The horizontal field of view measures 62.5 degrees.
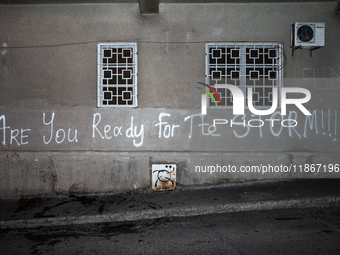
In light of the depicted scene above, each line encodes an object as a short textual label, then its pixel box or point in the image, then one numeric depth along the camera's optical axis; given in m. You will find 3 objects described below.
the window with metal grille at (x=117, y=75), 5.98
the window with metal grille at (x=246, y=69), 5.99
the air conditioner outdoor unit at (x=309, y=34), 5.55
